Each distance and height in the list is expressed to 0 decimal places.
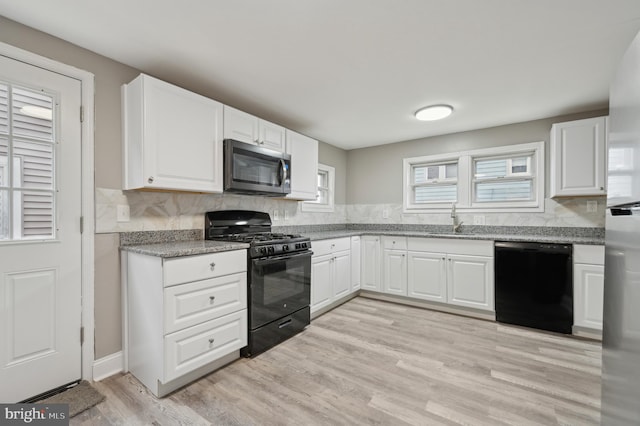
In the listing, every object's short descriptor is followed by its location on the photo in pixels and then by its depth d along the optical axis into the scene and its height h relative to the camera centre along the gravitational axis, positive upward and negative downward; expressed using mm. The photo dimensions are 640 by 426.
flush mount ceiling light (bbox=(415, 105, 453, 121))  2982 +1076
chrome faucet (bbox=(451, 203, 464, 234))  3833 -118
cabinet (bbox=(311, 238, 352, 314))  3145 -715
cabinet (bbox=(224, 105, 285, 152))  2536 +788
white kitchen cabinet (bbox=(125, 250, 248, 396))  1800 -724
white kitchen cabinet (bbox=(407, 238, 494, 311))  3193 -703
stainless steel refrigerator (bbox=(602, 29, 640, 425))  871 -142
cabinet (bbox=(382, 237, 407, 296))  3693 -706
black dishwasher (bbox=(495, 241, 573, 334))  2783 -737
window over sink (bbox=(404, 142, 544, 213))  3496 +436
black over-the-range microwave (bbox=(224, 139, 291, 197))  2473 +393
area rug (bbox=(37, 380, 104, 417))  1684 -1168
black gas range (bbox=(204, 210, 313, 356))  2320 -573
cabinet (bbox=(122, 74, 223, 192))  1986 +551
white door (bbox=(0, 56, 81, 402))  1673 -129
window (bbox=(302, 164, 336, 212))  4352 +379
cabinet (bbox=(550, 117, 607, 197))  2812 +575
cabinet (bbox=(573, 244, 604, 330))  2652 -683
